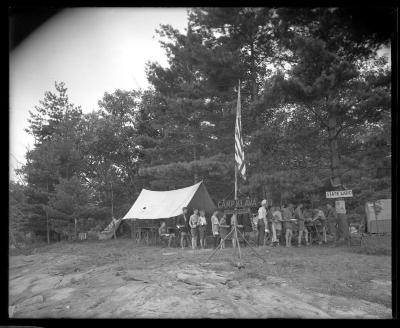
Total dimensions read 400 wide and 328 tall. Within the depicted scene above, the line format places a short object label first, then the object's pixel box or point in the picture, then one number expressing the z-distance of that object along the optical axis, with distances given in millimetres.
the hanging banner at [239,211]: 6188
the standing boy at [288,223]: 7922
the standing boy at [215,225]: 8383
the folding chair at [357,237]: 8016
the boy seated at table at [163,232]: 9484
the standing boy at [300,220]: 7998
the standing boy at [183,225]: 8971
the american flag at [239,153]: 6312
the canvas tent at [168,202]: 9625
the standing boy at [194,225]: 8617
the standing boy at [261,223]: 8000
